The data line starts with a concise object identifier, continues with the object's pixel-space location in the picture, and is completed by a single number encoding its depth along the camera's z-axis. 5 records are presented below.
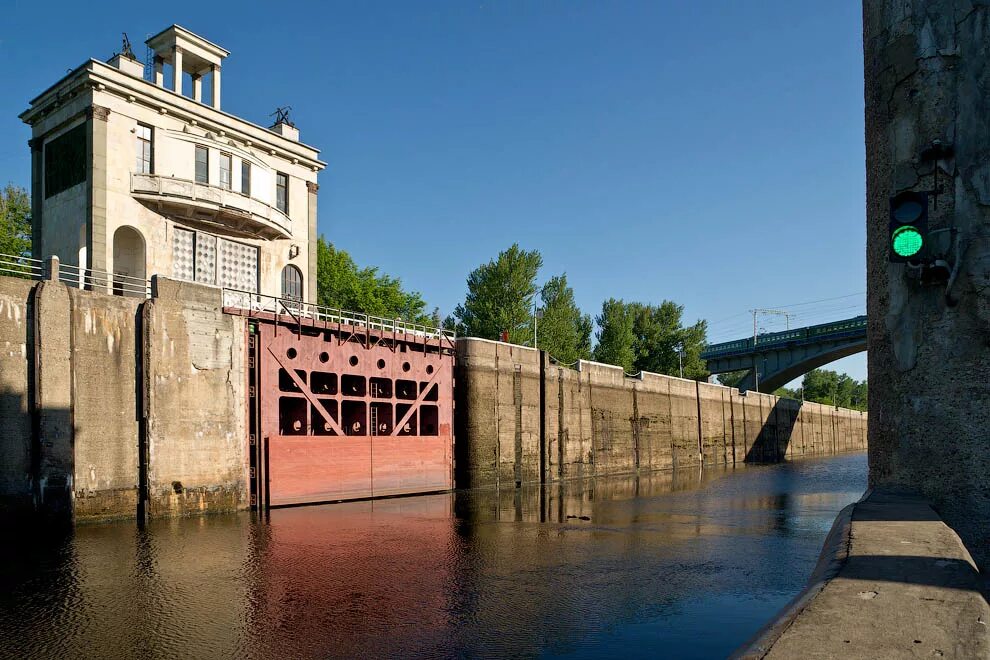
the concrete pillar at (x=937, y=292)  6.45
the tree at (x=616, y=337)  82.50
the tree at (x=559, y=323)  69.00
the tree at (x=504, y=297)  64.81
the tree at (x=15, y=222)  44.91
